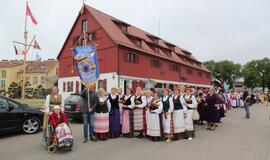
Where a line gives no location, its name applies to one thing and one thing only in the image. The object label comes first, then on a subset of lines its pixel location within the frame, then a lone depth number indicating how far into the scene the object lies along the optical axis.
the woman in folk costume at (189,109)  6.60
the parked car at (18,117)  6.60
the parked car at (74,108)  9.27
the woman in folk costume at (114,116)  6.76
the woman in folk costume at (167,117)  6.32
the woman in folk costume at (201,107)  8.86
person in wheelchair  5.09
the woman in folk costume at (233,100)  19.93
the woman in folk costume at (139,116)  6.75
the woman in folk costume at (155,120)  6.27
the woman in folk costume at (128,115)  6.81
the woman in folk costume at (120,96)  6.93
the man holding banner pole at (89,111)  6.23
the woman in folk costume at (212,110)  8.17
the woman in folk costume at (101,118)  6.40
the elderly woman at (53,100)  5.69
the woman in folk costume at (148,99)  6.57
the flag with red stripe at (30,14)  18.91
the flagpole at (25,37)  19.17
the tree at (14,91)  37.76
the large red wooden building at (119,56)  20.26
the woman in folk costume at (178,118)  6.47
